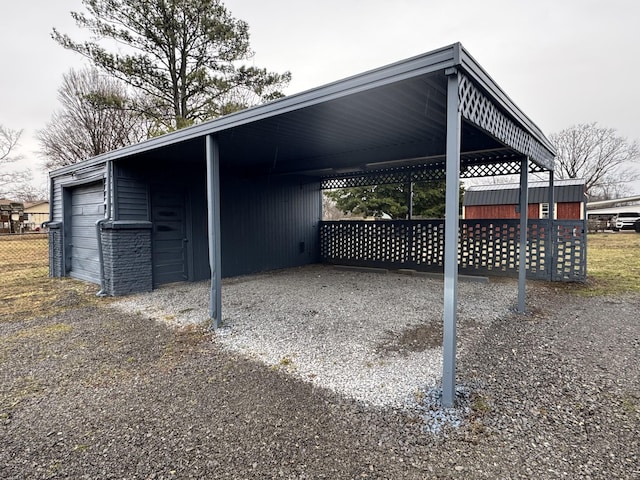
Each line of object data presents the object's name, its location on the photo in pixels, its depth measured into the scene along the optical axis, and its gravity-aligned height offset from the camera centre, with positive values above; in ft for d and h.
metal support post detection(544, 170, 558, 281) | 19.58 -0.78
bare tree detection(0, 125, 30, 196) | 51.24 +11.03
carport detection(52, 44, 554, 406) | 7.16 +3.65
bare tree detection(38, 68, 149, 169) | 45.03 +13.96
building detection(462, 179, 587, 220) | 49.29 +4.44
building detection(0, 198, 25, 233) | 58.61 +1.82
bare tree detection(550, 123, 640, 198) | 73.77 +16.78
